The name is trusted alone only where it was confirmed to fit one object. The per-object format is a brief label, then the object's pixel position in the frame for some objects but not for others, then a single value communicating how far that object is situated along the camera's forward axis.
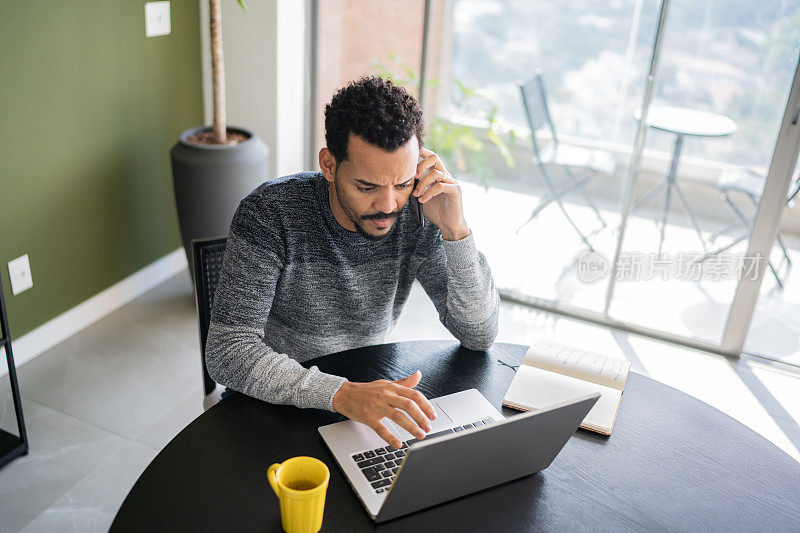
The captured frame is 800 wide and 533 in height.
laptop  0.96
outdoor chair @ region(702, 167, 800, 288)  2.80
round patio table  2.78
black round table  1.07
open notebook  1.35
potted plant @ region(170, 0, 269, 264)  2.80
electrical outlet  2.54
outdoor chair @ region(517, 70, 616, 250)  3.04
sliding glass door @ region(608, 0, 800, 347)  2.66
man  1.34
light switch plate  2.92
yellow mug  0.97
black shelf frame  2.04
